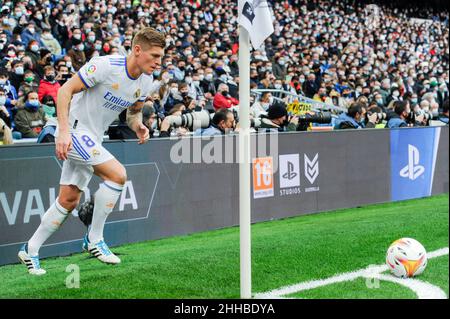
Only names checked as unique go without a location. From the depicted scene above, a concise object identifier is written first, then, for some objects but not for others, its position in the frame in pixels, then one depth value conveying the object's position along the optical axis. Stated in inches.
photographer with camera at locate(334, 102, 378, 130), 506.3
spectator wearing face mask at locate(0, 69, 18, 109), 451.5
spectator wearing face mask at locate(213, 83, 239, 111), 565.3
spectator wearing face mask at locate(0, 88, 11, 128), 422.0
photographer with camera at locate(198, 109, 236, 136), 395.2
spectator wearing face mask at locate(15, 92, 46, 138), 410.9
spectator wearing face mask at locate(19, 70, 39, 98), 438.9
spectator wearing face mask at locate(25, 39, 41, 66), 528.8
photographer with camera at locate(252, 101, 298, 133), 425.0
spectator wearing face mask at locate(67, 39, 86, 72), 568.1
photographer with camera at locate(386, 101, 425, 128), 536.2
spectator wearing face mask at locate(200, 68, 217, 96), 631.2
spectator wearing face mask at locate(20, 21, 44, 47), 570.9
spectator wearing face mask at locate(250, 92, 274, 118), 471.7
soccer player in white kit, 238.1
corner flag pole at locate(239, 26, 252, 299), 183.6
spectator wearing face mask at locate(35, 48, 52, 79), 507.2
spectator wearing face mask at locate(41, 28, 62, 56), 586.2
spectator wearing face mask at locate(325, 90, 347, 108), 786.2
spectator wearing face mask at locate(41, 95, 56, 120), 442.3
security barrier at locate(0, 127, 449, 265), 306.2
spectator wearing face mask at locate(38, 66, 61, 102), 463.8
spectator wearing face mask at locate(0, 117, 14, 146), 353.7
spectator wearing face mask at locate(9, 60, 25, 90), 490.0
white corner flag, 186.4
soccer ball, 241.6
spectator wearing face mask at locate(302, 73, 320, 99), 807.7
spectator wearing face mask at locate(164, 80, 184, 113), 534.1
